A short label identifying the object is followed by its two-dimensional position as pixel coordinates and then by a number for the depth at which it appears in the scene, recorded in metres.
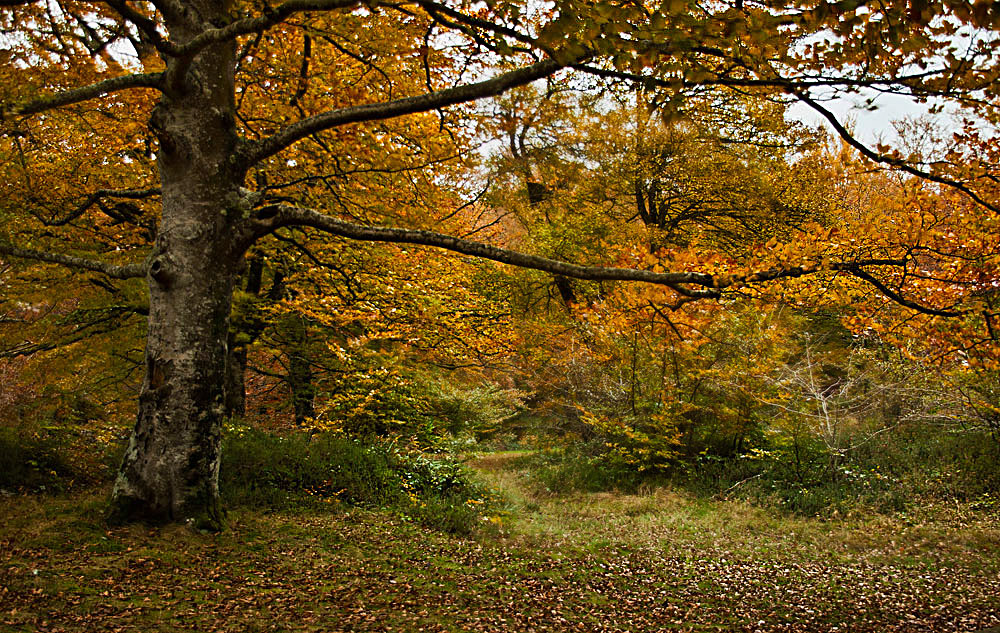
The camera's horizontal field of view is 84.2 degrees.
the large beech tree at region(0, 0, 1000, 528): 3.28
